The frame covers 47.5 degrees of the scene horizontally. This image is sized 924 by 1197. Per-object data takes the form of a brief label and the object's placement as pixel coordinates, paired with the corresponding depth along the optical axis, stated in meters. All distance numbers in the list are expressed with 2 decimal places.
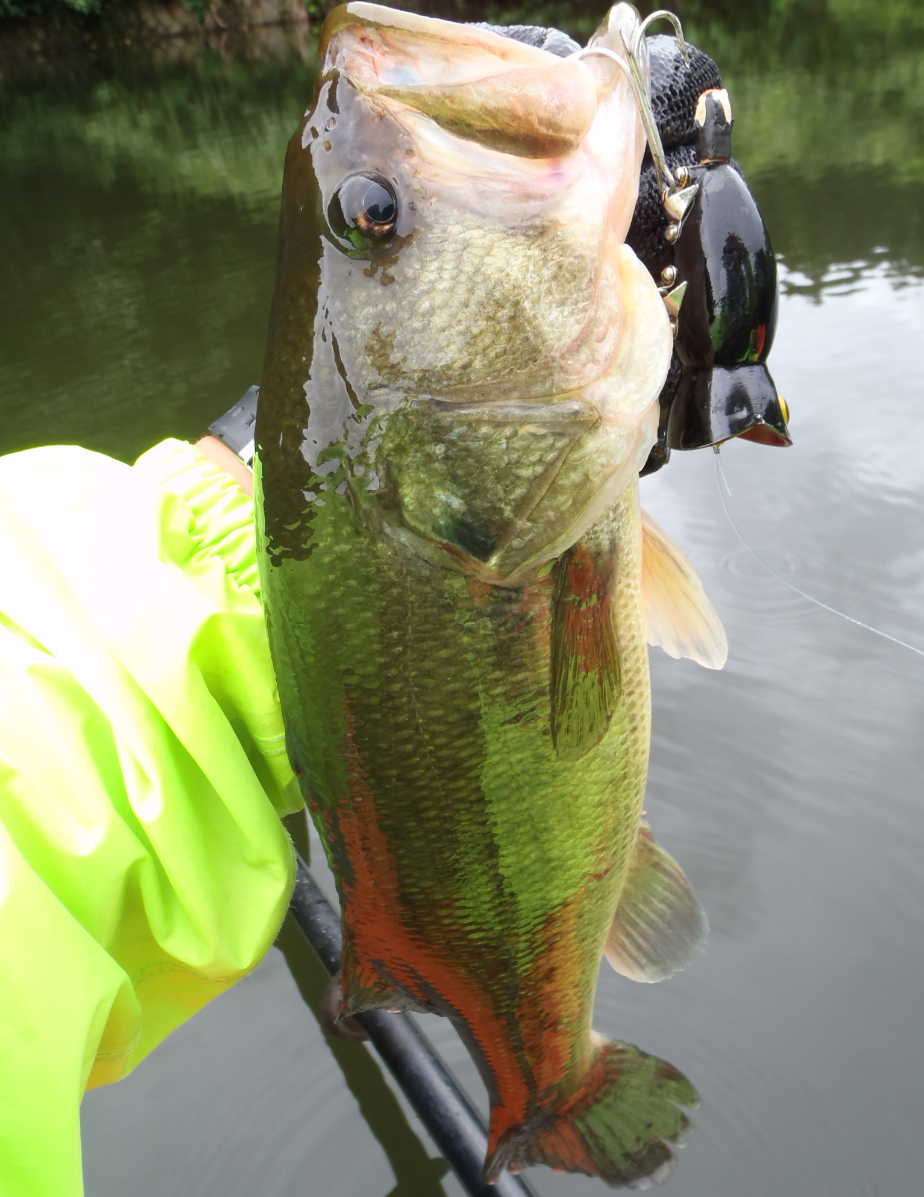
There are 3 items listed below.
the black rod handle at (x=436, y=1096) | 0.39
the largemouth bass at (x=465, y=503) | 0.27
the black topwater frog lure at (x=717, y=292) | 0.30
